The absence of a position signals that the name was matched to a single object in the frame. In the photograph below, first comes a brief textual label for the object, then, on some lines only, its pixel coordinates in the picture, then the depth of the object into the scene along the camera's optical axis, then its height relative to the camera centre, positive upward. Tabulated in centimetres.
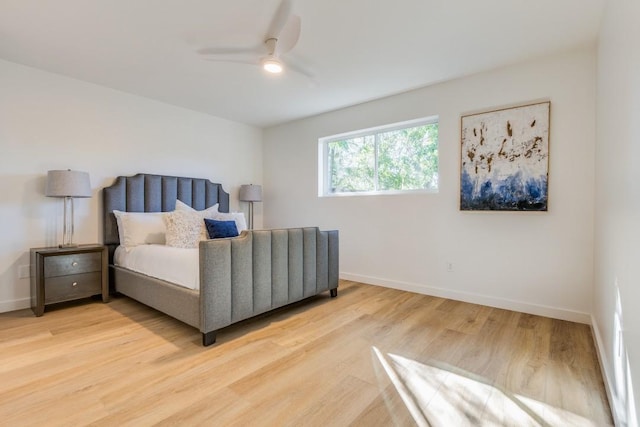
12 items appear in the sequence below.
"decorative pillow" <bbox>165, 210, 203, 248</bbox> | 324 -20
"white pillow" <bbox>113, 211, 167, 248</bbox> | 337 -20
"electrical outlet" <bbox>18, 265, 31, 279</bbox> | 302 -60
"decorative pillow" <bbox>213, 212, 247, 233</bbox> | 371 -8
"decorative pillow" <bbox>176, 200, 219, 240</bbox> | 339 -1
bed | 224 -53
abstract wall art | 279 +50
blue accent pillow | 331 -19
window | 363 +69
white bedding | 238 -47
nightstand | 281 -62
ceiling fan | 195 +124
